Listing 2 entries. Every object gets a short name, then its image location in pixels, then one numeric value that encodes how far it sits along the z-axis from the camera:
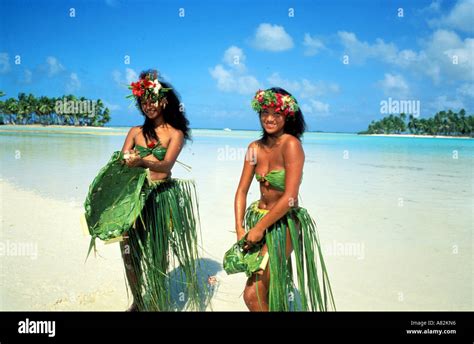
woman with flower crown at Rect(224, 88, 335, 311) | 2.30
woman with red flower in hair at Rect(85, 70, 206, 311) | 2.71
